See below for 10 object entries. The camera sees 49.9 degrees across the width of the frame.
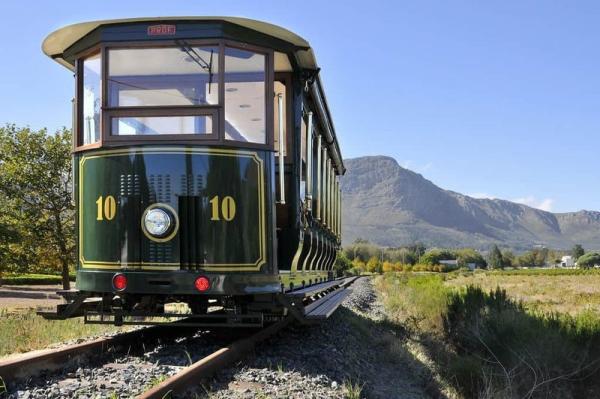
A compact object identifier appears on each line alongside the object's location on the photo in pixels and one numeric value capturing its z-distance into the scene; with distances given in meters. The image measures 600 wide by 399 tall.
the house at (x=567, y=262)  177.18
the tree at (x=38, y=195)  23.75
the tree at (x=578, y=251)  176.10
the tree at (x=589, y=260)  135.12
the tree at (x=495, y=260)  150.70
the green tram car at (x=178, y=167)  6.62
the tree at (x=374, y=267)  96.94
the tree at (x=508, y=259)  164.00
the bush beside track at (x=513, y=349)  9.36
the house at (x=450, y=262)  123.06
